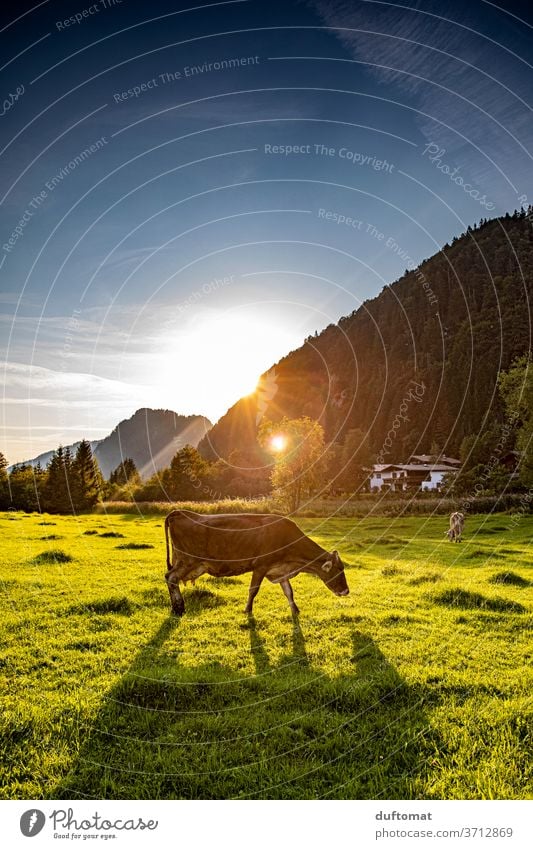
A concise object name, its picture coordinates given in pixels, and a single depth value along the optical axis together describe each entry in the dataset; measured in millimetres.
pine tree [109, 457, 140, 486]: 56538
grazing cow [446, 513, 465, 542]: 23594
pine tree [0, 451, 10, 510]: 47781
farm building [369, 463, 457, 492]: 83188
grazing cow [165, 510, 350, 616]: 9492
